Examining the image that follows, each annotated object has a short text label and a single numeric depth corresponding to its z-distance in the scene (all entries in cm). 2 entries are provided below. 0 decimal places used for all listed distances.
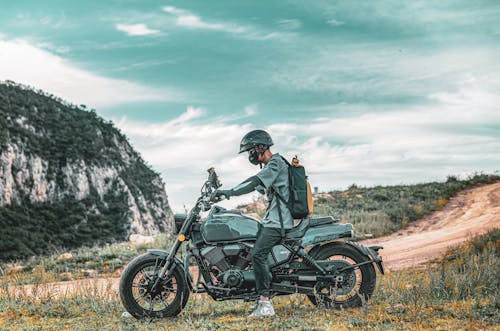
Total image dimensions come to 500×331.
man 768
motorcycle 784
